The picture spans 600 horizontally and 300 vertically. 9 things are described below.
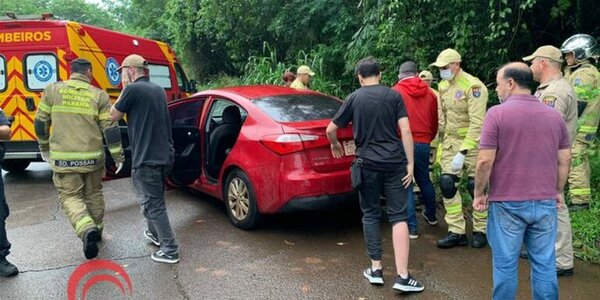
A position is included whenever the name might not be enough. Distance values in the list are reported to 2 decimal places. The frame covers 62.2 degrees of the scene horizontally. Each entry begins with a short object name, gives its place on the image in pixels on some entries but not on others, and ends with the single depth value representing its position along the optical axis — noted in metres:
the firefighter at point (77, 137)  4.46
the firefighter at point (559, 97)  3.78
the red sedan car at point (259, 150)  4.52
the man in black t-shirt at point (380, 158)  3.75
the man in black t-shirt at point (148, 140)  4.32
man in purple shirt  2.83
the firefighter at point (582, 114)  4.69
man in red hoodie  4.72
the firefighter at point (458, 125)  4.37
